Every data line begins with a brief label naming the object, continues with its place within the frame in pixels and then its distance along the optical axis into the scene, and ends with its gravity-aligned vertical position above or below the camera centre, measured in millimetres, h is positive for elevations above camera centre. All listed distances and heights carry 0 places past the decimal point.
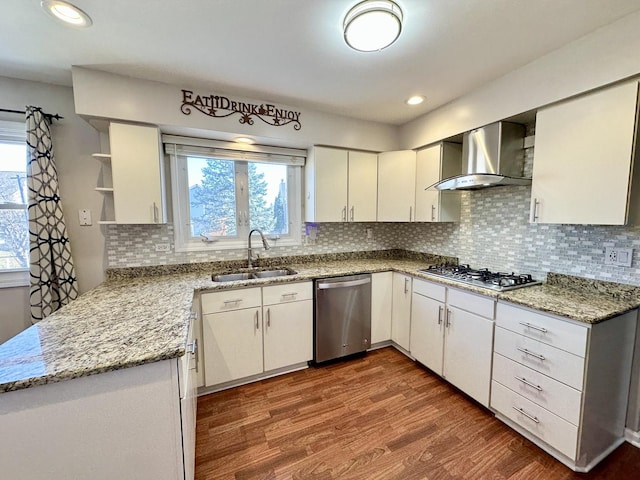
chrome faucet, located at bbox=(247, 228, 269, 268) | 2553 -359
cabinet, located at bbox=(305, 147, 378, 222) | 2633 +359
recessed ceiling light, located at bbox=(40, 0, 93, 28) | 1222 +1003
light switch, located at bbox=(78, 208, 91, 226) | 2109 +22
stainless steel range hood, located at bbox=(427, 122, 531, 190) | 1943 +501
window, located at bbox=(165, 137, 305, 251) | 2406 +242
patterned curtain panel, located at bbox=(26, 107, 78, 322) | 1882 -78
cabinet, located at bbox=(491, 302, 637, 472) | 1372 -901
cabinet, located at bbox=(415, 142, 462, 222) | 2486 +403
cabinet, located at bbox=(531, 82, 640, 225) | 1391 +355
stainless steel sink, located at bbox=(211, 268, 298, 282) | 2355 -513
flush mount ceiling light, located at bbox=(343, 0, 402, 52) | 1219 +947
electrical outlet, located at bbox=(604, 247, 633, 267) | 1563 -216
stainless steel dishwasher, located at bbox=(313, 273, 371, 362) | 2350 -889
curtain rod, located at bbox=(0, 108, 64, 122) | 1875 +777
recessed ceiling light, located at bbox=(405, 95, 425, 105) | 2217 +1035
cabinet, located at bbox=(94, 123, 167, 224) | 1908 +347
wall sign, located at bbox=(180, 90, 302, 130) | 2029 +912
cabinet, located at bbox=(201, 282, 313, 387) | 2016 -897
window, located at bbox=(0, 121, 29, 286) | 1970 +73
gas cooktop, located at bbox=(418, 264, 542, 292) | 1871 -448
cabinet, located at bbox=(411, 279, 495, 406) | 1829 -893
